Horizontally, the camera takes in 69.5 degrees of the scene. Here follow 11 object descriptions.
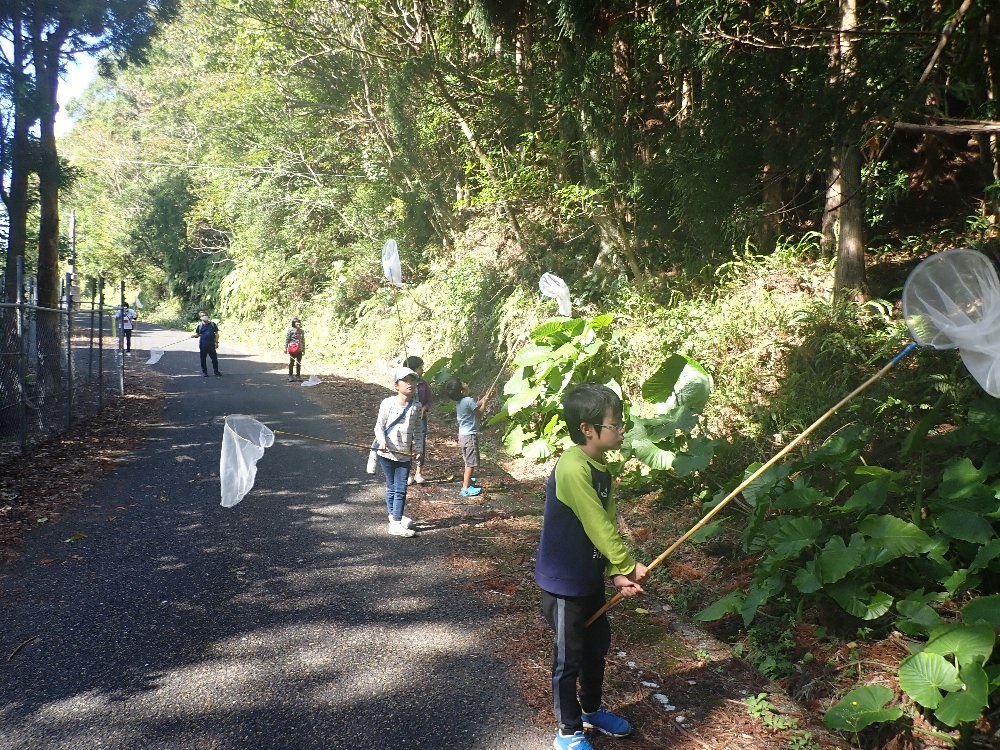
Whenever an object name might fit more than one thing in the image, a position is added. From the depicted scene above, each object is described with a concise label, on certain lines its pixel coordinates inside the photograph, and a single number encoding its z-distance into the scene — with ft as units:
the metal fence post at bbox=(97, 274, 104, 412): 37.84
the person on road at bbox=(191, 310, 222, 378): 55.04
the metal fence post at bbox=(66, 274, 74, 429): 32.60
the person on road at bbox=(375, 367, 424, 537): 20.27
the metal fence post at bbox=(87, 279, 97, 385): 38.13
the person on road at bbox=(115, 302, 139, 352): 59.21
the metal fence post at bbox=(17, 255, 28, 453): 26.94
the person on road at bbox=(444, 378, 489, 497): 25.23
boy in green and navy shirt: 10.25
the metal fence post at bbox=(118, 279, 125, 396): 42.83
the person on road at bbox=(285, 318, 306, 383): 53.93
